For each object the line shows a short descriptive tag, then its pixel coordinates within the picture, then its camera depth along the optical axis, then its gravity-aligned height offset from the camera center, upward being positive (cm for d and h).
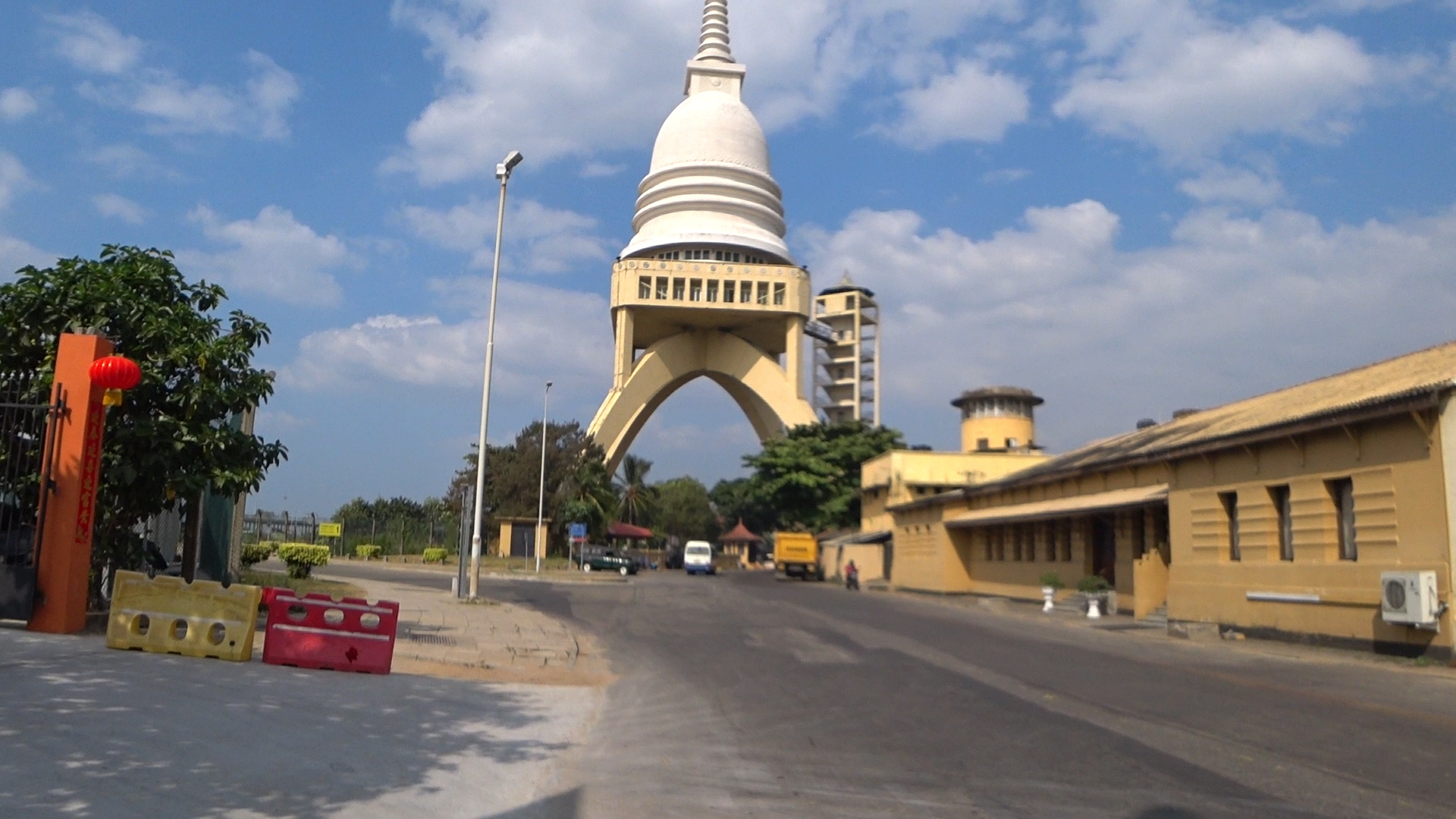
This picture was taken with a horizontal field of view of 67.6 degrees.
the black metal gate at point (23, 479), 1131 +56
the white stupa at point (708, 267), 6944 +1794
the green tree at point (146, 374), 1309 +201
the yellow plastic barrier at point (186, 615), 1066 -79
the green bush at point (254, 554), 2775 -45
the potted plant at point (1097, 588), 2567 -68
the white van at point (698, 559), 6084 -56
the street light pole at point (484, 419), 2344 +269
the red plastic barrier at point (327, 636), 1073 -97
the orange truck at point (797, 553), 5562 -8
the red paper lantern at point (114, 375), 1160 +167
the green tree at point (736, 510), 8831 +355
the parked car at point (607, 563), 5216 -83
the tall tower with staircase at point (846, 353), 8531 +1579
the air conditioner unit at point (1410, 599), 1457 -42
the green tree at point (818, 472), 6097 +449
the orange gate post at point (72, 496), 1141 +38
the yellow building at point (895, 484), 4425 +307
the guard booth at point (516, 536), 5950 +41
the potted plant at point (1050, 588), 2742 -76
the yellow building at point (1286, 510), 1540 +99
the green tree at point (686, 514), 10119 +314
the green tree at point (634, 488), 8144 +440
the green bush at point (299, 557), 2572 -47
